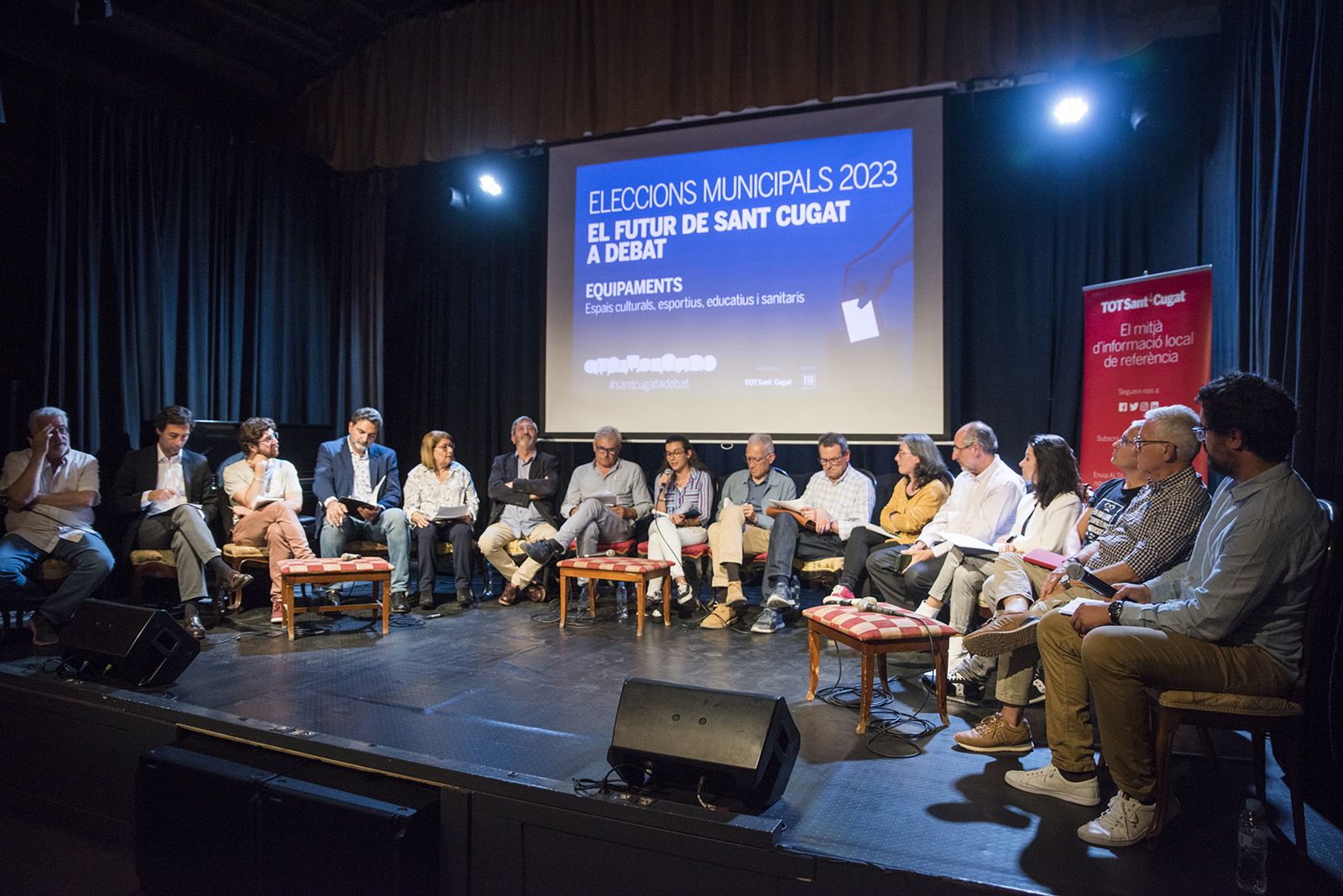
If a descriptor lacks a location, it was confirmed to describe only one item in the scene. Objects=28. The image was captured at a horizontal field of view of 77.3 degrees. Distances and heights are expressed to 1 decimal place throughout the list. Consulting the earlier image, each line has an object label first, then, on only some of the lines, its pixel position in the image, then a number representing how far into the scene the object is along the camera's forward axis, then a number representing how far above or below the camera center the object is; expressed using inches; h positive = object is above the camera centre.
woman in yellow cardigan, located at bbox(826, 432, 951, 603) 177.0 -12.8
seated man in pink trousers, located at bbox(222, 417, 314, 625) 185.6 -14.2
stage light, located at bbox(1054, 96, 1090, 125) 184.2 +74.0
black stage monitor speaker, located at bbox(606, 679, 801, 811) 75.1 -27.5
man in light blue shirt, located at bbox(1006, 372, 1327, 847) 80.4 -16.7
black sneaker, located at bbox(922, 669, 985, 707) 130.0 -38.4
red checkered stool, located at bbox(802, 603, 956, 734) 114.9 -26.8
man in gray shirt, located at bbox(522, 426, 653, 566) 204.4 -15.6
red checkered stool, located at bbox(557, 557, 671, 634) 178.7 -28.3
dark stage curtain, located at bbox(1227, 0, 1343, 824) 98.7 +26.9
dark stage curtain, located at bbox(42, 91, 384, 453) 206.5 +45.6
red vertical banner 163.8 +19.3
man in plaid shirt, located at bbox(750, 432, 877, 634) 183.5 -18.0
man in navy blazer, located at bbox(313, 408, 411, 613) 201.0 -13.7
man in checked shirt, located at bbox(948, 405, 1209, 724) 102.6 -12.6
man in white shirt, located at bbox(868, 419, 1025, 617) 157.4 -13.7
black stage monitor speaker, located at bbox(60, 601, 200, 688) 111.3 -28.0
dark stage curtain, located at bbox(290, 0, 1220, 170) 182.2 +96.6
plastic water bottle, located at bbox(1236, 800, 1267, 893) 73.4 -35.7
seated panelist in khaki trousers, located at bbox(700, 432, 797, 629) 189.3 -18.3
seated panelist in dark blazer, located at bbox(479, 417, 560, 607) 210.7 -16.9
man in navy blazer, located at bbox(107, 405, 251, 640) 177.3 -15.4
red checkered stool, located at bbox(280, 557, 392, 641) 164.1 -26.9
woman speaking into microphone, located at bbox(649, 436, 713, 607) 198.7 -16.5
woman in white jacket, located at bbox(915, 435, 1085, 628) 137.6 -11.0
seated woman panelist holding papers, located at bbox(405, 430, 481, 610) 209.3 -15.9
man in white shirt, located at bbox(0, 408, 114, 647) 160.6 -17.1
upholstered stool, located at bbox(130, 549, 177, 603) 180.5 -27.5
